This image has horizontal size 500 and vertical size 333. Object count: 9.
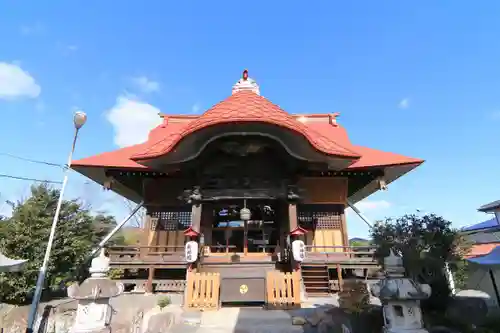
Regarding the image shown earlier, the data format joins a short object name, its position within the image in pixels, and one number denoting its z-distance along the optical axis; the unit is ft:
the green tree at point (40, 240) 28.68
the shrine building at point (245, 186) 30.55
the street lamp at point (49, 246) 23.39
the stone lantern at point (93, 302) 16.87
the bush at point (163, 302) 25.38
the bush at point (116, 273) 36.17
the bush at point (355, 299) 21.39
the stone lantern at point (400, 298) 16.70
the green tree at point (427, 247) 20.29
